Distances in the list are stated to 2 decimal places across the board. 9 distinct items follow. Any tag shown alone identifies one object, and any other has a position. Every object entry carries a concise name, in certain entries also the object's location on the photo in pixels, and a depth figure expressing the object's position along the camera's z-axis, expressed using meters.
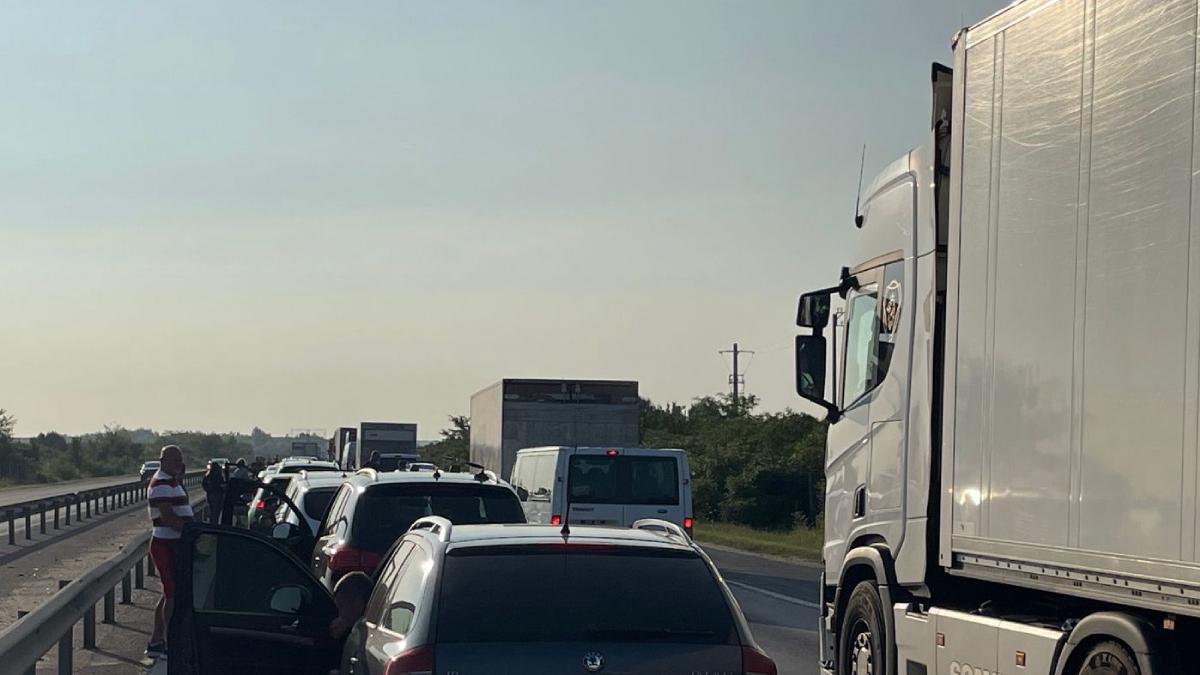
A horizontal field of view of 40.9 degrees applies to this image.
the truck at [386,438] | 57.34
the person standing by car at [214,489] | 24.87
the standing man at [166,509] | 14.09
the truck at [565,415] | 29.23
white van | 21.59
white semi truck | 6.57
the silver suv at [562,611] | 6.29
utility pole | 90.44
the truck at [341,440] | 68.82
